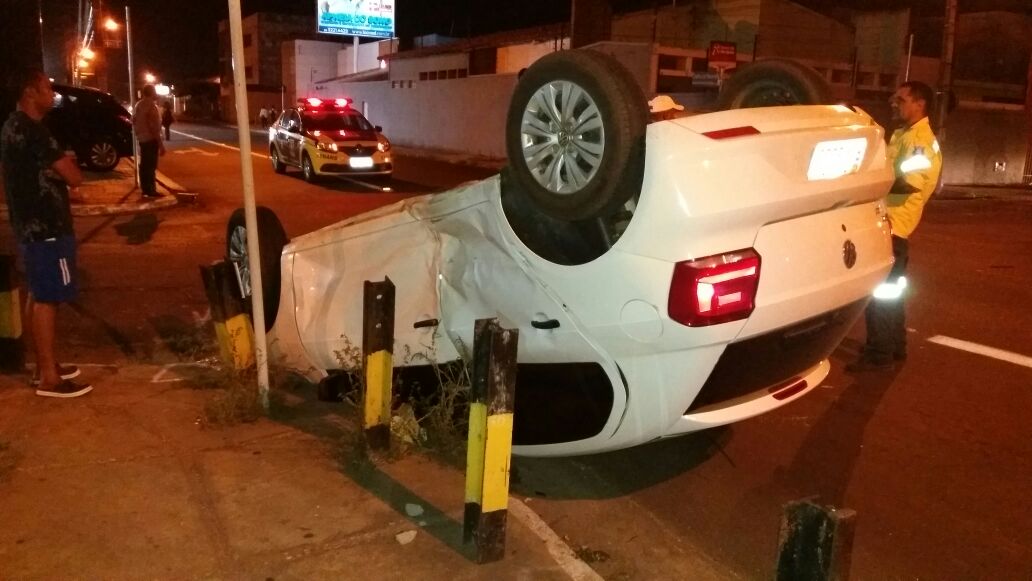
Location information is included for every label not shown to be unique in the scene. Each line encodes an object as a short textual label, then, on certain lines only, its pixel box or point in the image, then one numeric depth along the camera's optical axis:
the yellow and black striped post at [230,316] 5.02
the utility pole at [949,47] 20.00
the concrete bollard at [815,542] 2.32
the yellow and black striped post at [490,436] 3.18
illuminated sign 42.53
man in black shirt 4.73
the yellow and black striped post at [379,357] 3.93
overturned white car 3.26
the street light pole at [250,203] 4.43
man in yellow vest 5.82
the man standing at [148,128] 13.31
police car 17.44
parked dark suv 16.64
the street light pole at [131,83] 12.97
